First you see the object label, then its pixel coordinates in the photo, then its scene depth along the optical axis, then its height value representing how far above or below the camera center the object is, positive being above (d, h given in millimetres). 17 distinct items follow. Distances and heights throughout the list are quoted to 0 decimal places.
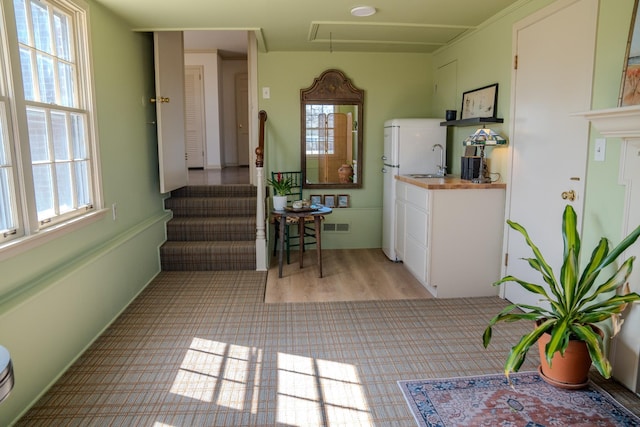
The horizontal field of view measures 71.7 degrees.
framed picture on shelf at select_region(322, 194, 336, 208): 5191 -598
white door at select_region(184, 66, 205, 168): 7684 +595
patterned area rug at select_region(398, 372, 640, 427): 2010 -1223
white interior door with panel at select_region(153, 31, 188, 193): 4012 +395
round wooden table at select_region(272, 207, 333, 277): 4035 -605
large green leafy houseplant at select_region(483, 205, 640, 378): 2103 -788
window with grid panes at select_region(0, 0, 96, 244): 2240 +201
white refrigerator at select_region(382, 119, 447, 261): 4488 +13
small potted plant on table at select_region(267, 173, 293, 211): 4180 -428
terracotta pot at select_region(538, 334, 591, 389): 2230 -1111
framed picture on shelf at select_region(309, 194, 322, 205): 5132 -568
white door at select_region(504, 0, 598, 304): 2625 +141
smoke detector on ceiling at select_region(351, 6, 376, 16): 3256 +1022
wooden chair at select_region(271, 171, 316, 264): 5016 -861
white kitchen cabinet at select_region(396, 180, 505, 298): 3510 -726
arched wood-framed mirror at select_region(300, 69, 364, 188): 5008 +189
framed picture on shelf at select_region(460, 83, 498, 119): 3611 +394
